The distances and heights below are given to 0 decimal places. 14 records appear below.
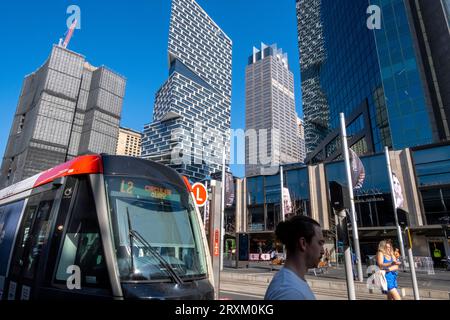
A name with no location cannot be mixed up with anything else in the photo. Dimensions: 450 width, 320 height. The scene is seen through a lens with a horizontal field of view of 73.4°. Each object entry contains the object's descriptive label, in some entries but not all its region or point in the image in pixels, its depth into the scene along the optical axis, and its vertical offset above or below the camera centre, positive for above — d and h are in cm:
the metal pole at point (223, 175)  1856 +504
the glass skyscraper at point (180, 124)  17012 +7907
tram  392 +26
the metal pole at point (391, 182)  1271 +365
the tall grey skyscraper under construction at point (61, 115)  11812 +5773
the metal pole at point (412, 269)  881 -23
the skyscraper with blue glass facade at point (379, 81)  3800 +2539
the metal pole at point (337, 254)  3168 +61
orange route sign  800 +166
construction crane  15388 +10706
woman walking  680 -11
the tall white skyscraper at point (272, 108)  18186 +9142
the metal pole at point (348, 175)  1261 +360
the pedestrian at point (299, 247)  184 +8
